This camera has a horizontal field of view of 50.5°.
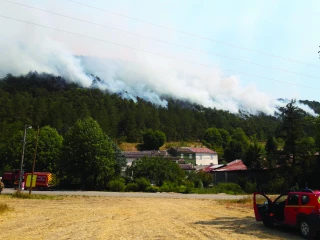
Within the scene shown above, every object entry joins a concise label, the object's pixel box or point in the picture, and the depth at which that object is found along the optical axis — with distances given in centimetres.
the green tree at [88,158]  5638
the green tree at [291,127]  5356
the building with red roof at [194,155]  13162
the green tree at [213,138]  16712
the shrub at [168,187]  5391
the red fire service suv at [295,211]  1192
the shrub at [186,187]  5257
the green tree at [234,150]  13075
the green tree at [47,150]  6862
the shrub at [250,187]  5503
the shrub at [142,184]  5409
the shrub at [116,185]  5449
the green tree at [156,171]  5768
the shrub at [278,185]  5059
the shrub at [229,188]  5327
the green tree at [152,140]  14400
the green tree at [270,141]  7822
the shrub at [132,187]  5419
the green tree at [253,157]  6030
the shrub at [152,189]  5372
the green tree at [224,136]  16955
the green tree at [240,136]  15445
